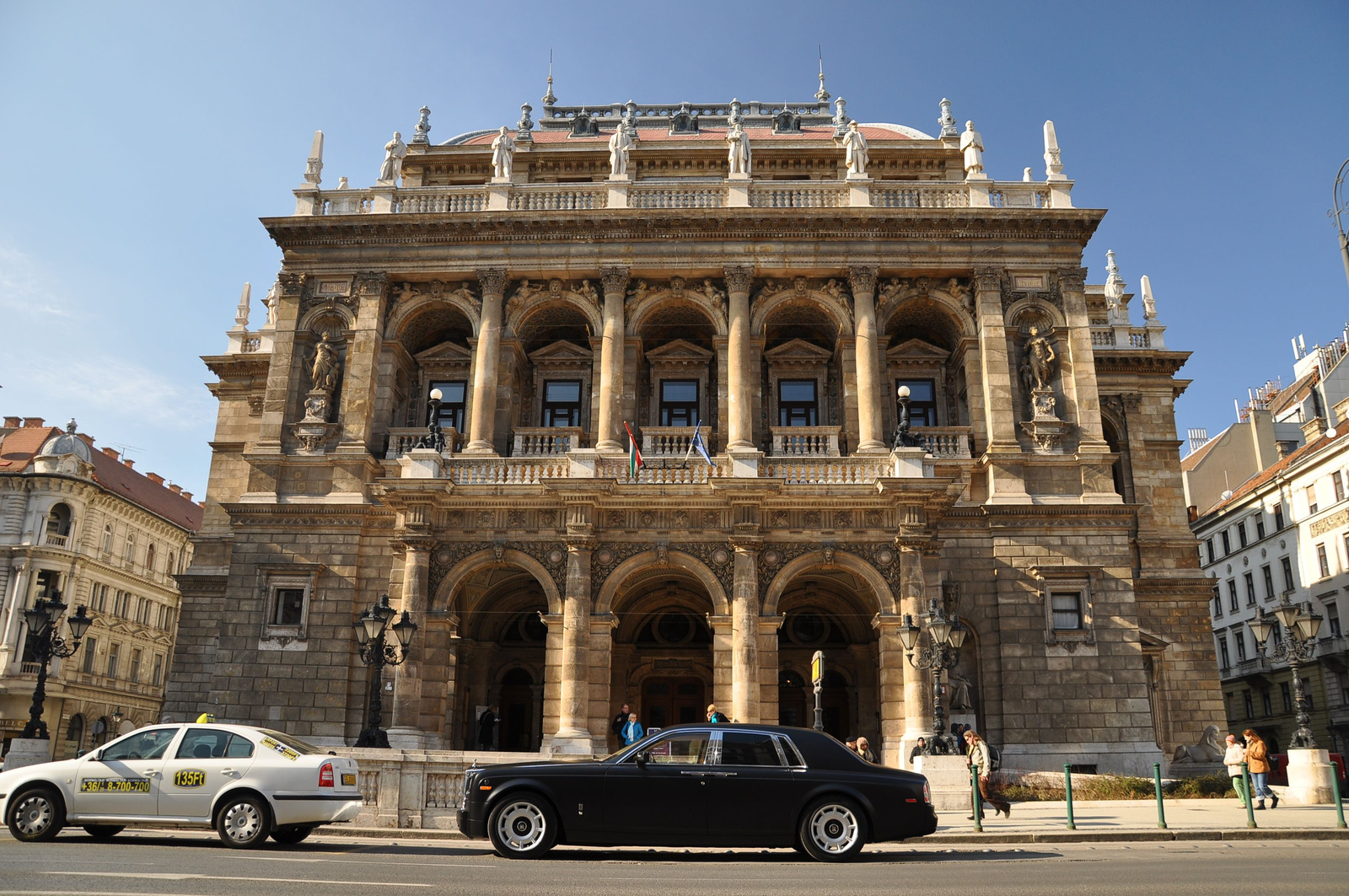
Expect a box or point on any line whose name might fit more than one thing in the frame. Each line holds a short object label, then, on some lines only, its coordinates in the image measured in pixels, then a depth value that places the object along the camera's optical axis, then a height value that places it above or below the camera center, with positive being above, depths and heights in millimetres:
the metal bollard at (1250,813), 16439 -968
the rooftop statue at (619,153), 33344 +18711
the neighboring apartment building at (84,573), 49469 +8348
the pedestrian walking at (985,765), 17766 -301
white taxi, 12906 -611
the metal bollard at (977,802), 16516 -862
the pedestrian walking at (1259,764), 19602 -243
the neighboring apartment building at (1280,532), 45812 +10570
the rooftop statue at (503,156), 33594 +18696
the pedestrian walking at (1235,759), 20062 -168
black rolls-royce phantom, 12094 -666
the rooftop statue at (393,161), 34969 +19295
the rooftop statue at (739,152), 33312 +18753
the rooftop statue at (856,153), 33031 +18596
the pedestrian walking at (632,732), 23094 +285
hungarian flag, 27672 +7462
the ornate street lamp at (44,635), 22945 +2434
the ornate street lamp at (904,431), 25988 +7961
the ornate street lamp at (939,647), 20641 +2114
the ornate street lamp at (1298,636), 21625 +2459
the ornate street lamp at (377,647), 21266 +2098
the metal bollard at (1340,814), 16420 -982
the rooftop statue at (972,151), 33156 +18880
